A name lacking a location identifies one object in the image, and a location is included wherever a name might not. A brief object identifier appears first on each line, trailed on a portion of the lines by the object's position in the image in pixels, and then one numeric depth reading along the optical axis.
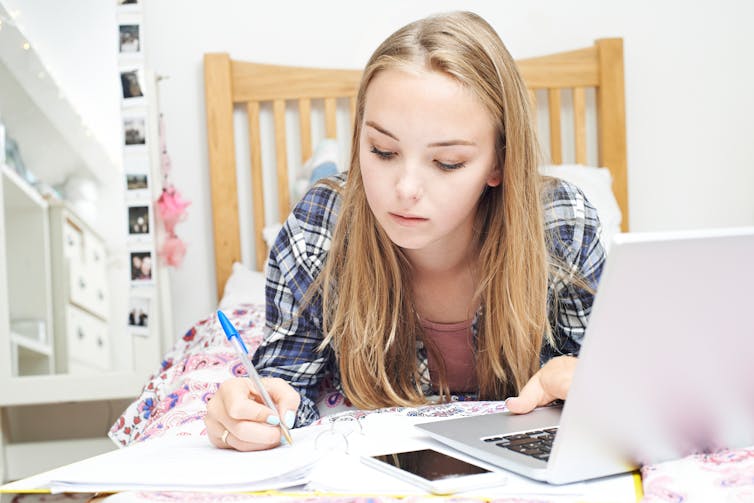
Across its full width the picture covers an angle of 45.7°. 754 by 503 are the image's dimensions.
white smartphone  0.62
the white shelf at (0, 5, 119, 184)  2.17
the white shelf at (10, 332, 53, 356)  2.17
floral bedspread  0.61
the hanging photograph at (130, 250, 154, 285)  2.12
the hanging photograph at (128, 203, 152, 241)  2.12
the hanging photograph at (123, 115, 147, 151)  2.11
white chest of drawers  2.21
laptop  0.54
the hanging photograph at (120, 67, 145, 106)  2.11
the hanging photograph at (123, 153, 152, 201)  2.11
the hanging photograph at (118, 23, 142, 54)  2.13
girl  0.96
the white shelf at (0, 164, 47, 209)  2.17
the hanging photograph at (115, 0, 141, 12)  2.12
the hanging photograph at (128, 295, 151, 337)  2.14
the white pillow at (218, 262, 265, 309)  2.05
